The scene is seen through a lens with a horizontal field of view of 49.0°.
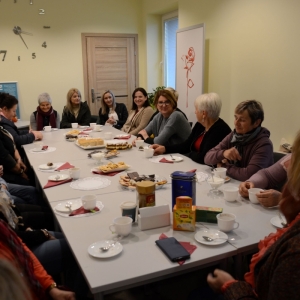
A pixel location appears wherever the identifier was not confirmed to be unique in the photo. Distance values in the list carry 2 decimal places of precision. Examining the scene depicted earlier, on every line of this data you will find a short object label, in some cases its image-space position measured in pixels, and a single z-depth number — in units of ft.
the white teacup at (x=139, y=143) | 10.72
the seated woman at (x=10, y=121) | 11.53
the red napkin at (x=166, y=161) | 8.92
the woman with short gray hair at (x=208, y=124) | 8.96
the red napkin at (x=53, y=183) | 7.08
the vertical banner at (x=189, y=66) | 15.72
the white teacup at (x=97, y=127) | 14.10
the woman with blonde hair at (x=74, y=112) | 17.10
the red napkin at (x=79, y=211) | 5.67
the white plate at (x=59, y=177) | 7.39
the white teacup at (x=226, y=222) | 4.89
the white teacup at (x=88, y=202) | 5.70
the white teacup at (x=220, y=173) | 7.05
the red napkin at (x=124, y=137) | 12.39
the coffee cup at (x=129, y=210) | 5.23
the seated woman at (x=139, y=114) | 14.67
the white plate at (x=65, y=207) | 5.77
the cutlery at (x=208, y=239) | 4.69
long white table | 4.00
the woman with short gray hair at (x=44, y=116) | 15.99
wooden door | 20.93
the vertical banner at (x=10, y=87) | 18.92
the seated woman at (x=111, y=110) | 17.43
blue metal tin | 5.43
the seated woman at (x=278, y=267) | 2.89
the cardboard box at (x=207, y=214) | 5.22
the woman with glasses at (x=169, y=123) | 11.30
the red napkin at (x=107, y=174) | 7.87
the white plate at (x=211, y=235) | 4.63
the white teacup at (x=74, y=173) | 7.47
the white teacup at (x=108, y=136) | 12.33
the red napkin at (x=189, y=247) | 4.47
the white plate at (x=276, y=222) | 5.12
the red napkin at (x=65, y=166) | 8.37
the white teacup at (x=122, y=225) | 4.80
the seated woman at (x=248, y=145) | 7.21
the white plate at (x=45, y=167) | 8.41
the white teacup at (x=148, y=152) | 9.38
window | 20.81
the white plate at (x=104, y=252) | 4.35
